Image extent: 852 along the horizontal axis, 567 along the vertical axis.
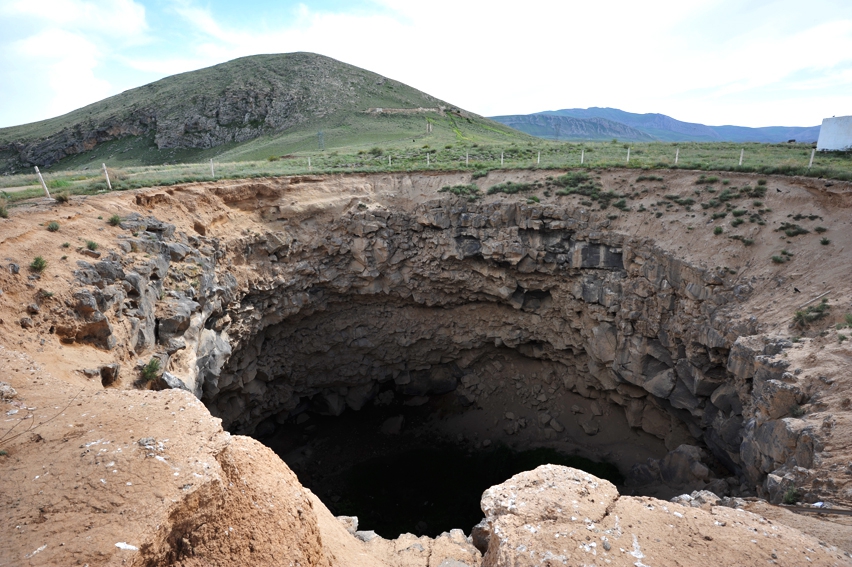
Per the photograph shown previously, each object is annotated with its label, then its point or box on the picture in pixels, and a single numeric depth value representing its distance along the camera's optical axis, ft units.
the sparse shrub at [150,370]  39.11
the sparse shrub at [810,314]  39.29
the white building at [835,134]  74.45
